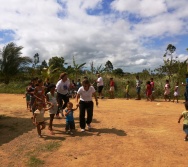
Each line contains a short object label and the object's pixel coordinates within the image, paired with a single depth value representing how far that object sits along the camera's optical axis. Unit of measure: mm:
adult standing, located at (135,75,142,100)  11601
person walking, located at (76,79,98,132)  5264
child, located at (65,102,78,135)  5232
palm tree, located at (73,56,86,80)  15017
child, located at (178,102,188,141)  4700
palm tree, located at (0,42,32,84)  22069
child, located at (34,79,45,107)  5390
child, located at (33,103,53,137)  4981
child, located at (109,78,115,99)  12311
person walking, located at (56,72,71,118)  6121
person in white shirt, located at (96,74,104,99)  11546
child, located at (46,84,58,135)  5284
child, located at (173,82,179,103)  10473
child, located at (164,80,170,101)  10921
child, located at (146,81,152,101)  11125
